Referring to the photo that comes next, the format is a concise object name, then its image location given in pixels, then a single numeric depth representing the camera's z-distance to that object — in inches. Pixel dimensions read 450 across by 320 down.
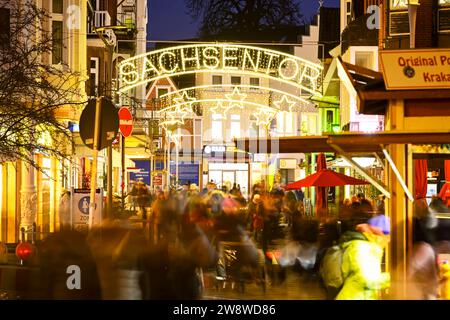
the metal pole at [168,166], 1727.4
